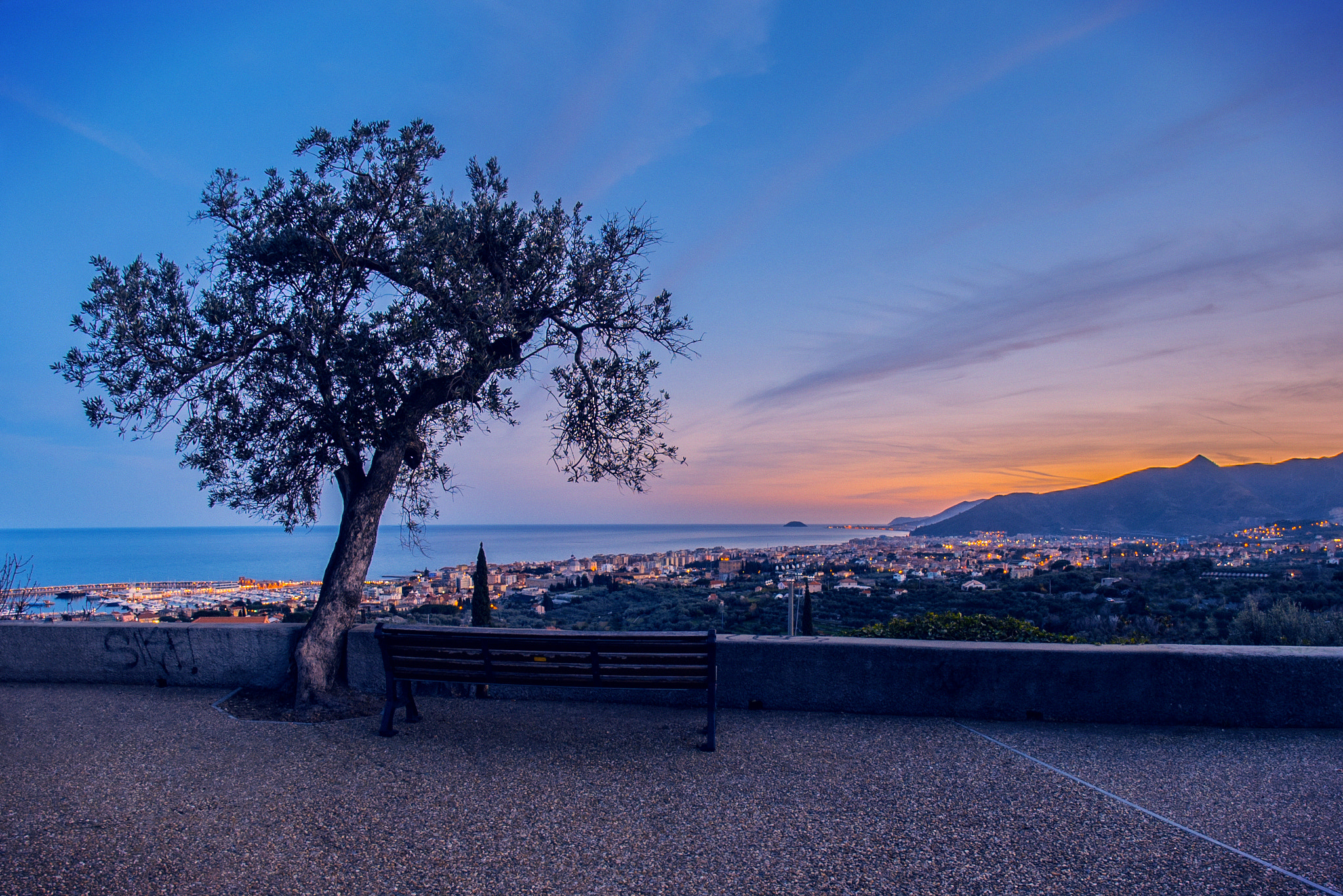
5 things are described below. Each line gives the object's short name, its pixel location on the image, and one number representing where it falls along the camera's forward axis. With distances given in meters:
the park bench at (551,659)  4.56
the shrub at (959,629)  7.76
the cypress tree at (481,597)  12.05
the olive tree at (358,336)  5.65
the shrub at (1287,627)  7.66
